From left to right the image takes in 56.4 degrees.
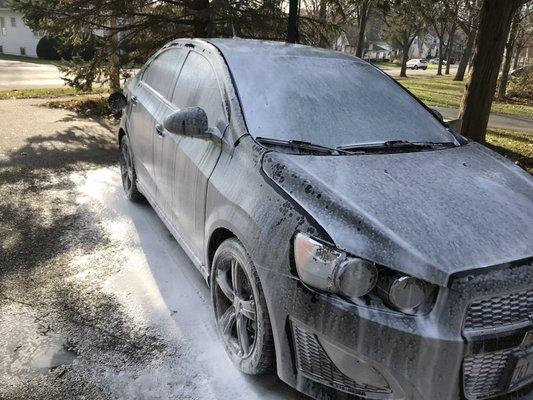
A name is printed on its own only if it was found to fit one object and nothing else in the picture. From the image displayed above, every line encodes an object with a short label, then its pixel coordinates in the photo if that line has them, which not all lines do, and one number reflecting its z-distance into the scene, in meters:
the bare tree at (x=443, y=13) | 25.61
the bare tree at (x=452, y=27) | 25.24
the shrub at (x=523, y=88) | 23.64
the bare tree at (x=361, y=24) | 24.68
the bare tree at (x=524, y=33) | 25.41
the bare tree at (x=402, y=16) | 10.41
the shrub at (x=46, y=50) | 37.64
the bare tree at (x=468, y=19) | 24.84
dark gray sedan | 1.99
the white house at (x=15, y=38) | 43.06
